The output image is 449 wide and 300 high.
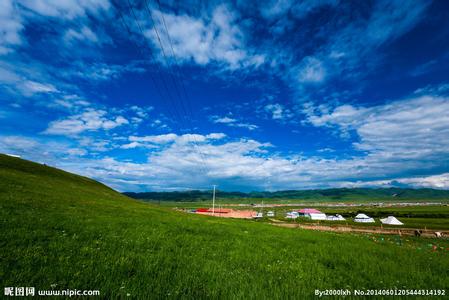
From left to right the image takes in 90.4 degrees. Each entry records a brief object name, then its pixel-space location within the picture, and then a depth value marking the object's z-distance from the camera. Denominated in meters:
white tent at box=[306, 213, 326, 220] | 144.61
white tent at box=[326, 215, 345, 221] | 138.70
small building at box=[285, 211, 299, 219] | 157.25
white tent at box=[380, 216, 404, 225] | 107.19
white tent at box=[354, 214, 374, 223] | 120.19
